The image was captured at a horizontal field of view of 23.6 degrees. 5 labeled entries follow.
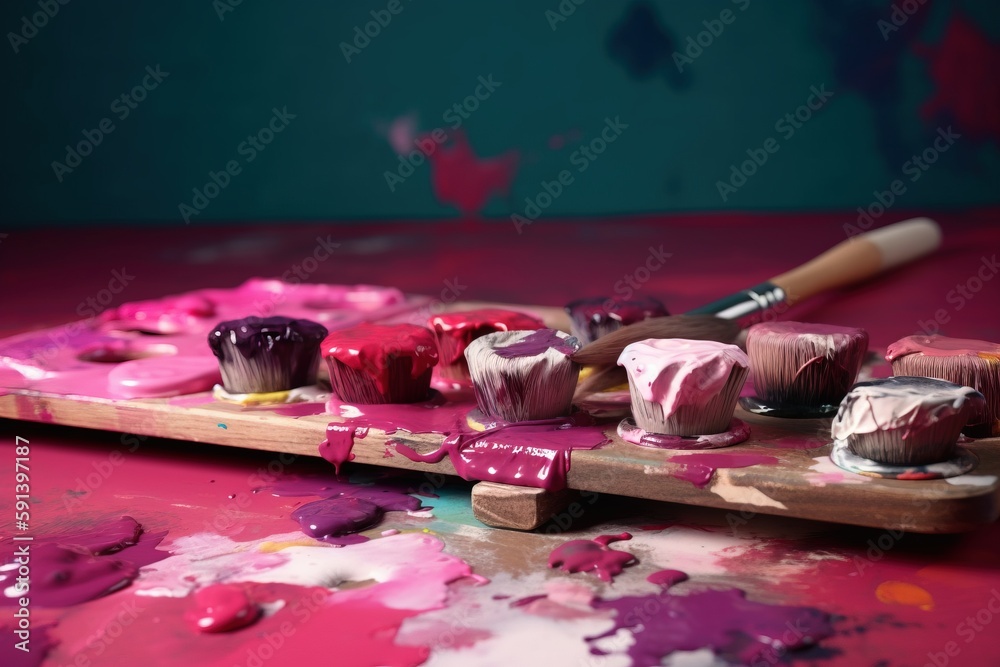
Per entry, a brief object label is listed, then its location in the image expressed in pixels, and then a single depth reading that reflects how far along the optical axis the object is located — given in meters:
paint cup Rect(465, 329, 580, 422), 0.68
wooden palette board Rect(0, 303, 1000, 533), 0.63
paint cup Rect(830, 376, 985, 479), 0.63
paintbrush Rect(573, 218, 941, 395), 0.71
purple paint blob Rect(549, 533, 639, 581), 0.64
